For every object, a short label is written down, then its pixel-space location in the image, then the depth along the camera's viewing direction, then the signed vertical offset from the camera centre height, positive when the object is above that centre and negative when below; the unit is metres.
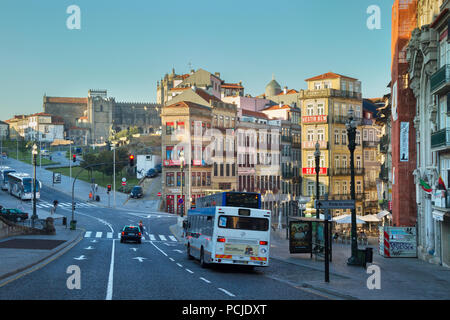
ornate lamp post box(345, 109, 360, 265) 27.53 -0.41
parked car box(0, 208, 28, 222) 50.63 -3.47
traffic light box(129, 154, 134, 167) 48.91 +1.77
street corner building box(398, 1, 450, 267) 28.50 +3.28
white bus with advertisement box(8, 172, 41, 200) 87.94 -0.92
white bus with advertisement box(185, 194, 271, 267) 25.00 -2.47
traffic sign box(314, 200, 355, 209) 20.26 -0.86
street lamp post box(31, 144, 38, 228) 48.95 -3.09
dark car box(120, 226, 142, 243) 46.34 -4.48
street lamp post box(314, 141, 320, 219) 35.35 +1.60
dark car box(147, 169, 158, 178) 110.88 +1.42
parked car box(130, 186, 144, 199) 96.50 -2.03
